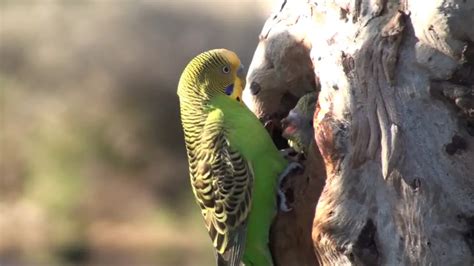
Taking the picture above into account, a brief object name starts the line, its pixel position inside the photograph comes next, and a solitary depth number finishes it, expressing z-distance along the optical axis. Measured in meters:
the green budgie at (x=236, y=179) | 7.43
